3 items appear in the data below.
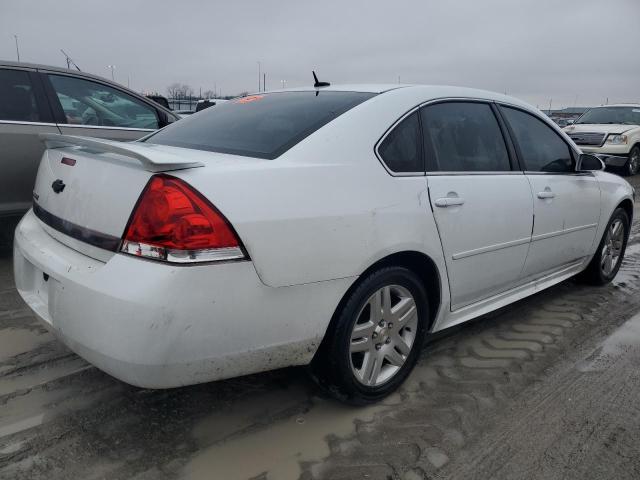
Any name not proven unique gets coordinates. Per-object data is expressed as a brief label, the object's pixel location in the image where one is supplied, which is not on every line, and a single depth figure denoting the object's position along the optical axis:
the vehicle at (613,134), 12.24
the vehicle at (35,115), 4.22
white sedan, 1.83
